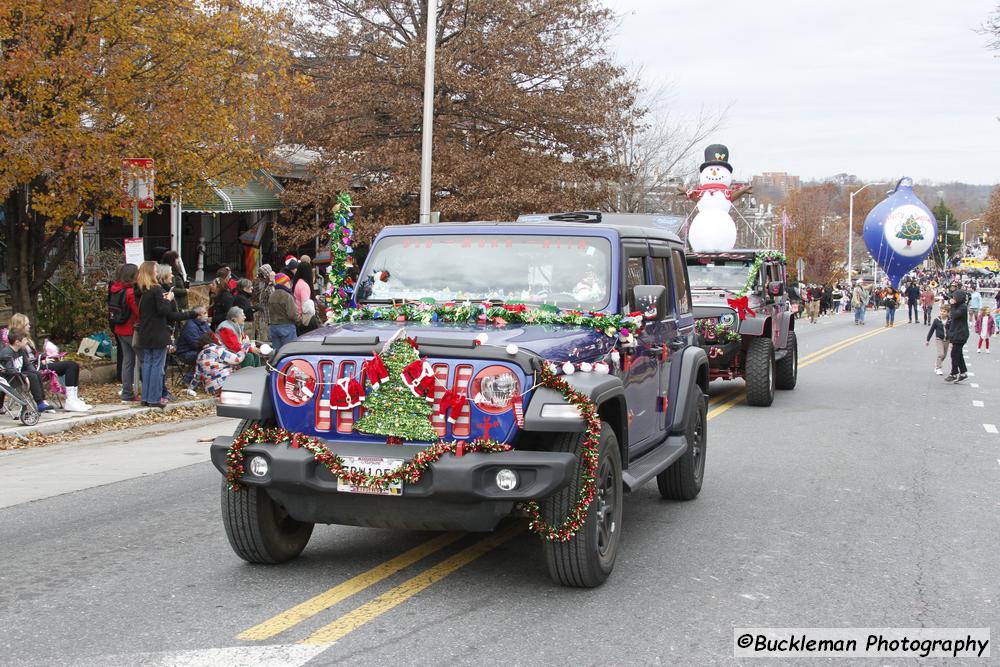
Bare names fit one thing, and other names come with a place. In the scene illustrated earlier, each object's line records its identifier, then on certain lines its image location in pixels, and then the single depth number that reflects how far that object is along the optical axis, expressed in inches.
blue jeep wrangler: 209.2
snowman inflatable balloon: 1101.7
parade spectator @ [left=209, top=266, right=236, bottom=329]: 618.8
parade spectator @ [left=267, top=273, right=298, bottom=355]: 609.0
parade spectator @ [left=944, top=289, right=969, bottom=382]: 741.9
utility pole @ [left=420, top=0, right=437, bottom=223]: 760.3
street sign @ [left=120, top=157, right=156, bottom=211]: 548.1
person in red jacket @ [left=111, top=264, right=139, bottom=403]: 546.0
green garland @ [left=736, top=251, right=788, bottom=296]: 596.7
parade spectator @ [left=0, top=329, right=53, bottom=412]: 471.5
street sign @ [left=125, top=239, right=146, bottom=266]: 574.6
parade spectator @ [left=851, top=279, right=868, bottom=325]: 1806.1
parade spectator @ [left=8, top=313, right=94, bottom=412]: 509.0
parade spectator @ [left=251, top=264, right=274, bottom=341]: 699.4
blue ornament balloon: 2079.2
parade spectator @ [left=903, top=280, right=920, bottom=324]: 1893.3
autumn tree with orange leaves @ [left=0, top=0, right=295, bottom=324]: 510.9
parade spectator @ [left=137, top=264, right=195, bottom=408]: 530.3
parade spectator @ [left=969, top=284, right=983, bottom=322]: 1379.2
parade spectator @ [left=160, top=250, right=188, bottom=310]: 662.5
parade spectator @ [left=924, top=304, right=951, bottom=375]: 780.6
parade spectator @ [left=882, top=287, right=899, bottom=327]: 1737.2
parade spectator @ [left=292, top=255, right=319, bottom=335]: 639.1
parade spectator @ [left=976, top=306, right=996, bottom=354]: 1153.4
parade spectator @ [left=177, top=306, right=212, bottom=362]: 598.2
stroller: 463.7
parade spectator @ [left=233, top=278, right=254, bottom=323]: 623.1
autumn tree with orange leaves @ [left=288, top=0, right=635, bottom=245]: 986.7
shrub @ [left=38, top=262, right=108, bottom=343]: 673.6
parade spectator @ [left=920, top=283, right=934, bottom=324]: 1571.1
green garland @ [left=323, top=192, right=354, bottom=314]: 283.0
